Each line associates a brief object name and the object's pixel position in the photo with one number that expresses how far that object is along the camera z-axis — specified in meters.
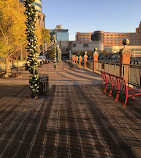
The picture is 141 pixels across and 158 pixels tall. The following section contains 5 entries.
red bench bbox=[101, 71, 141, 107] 5.50
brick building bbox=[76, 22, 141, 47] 138.25
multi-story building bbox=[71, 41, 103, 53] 109.19
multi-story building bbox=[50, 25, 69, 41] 166.50
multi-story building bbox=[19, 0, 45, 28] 95.01
